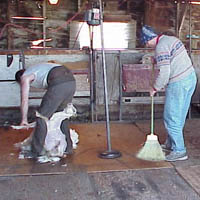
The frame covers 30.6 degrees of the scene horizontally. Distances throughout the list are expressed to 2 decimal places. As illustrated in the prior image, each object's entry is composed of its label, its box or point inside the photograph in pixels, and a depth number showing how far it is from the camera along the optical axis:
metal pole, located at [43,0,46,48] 9.70
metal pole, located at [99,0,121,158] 4.43
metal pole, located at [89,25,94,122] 6.05
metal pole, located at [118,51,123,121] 6.11
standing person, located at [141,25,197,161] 4.06
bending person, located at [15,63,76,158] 4.18
